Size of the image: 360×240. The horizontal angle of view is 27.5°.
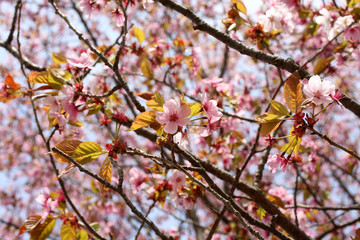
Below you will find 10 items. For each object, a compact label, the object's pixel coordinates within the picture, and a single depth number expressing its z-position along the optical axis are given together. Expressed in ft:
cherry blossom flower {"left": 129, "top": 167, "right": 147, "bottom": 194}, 3.32
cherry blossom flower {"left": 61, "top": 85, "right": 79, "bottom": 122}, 2.73
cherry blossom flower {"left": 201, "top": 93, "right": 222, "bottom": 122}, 2.57
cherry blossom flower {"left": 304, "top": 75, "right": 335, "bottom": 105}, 2.48
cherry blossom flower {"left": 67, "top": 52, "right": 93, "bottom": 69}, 2.95
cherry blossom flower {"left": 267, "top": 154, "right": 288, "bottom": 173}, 2.65
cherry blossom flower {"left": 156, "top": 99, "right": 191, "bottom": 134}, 2.47
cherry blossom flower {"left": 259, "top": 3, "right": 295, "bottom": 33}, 3.20
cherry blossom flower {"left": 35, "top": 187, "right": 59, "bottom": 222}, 3.07
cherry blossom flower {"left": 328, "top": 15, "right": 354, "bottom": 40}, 3.27
